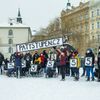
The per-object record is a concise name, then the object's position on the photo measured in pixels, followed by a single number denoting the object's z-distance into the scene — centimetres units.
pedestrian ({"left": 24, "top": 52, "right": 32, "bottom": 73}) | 1298
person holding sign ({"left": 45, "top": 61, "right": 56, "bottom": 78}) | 1225
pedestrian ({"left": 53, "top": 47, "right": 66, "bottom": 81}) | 1113
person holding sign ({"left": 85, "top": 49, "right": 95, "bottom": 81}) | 1104
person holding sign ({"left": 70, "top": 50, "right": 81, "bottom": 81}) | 1133
